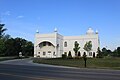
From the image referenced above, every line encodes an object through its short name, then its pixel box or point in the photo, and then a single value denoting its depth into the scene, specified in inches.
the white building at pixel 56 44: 1548.9
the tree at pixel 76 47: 1506.7
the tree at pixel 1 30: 1369.6
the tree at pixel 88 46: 1509.6
